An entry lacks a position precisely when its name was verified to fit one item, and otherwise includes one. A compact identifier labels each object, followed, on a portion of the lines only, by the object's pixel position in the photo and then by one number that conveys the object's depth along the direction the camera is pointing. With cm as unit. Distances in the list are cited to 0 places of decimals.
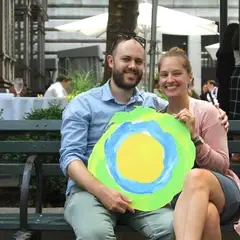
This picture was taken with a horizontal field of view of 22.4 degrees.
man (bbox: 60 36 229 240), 321
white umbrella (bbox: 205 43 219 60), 1876
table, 825
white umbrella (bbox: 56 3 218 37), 1334
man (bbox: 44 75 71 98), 1174
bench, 374
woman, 303
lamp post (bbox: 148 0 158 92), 1066
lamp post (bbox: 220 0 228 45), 872
